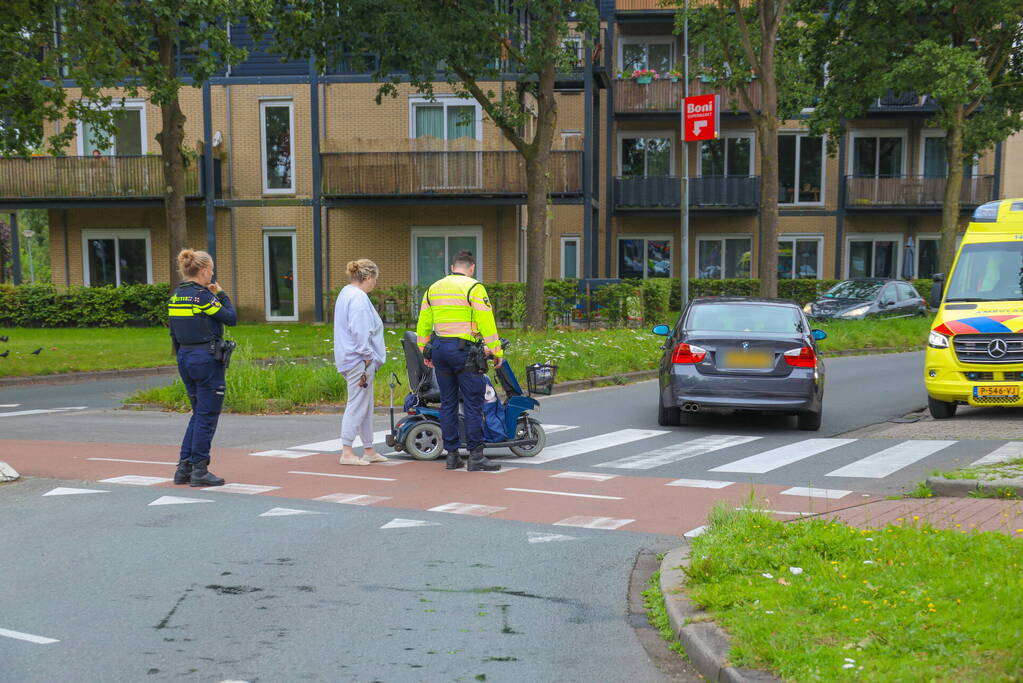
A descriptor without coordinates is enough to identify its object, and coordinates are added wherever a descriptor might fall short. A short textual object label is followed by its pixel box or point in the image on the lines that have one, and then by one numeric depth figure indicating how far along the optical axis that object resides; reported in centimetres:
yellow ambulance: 1169
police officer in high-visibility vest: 901
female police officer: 830
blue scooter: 977
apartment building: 2794
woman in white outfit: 952
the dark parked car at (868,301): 2694
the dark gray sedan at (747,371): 1144
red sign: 2081
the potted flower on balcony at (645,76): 3425
